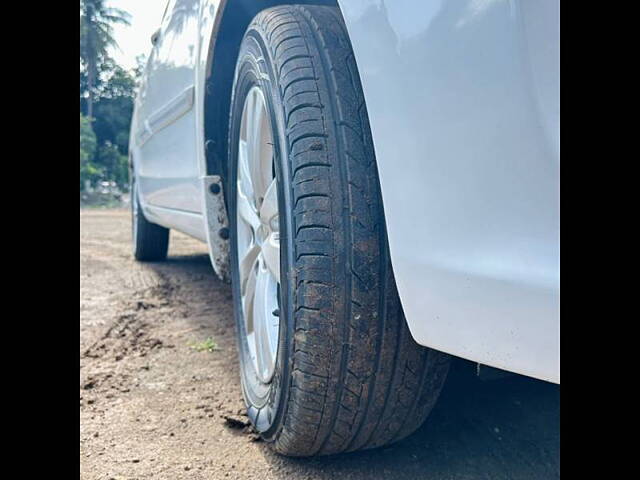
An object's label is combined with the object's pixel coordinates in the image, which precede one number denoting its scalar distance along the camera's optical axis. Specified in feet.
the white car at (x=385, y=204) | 2.46
